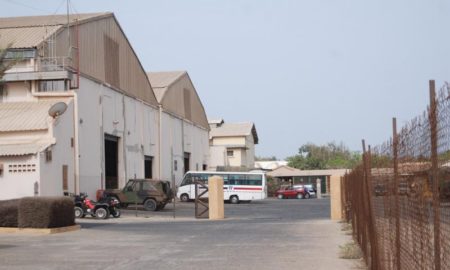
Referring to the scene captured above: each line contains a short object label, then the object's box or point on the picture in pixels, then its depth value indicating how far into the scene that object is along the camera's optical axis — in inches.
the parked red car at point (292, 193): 3115.2
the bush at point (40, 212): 975.0
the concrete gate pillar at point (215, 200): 1464.1
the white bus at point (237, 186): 2364.7
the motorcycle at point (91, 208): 1398.9
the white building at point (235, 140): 3907.5
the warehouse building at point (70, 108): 1418.6
